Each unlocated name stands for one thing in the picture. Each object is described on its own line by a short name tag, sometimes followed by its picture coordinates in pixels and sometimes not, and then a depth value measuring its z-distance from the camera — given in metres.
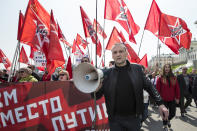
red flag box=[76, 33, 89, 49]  12.70
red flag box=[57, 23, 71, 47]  8.52
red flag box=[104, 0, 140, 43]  7.46
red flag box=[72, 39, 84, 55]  12.56
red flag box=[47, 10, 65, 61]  6.05
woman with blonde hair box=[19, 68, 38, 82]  4.38
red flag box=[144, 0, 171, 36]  7.87
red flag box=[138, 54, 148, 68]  8.73
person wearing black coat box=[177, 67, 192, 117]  6.56
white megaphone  1.90
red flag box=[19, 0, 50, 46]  5.52
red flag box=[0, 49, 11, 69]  11.42
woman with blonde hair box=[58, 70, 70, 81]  4.53
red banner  3.60
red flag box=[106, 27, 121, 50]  8.77
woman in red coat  5.10
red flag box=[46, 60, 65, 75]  6.68
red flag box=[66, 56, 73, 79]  6.32
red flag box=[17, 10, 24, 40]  6.68
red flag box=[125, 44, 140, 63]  8.11
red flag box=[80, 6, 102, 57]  7.91
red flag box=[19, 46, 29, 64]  12.06
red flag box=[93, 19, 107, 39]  9.86
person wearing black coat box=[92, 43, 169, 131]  2.29
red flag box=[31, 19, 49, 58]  5.98
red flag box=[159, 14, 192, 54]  8.01
